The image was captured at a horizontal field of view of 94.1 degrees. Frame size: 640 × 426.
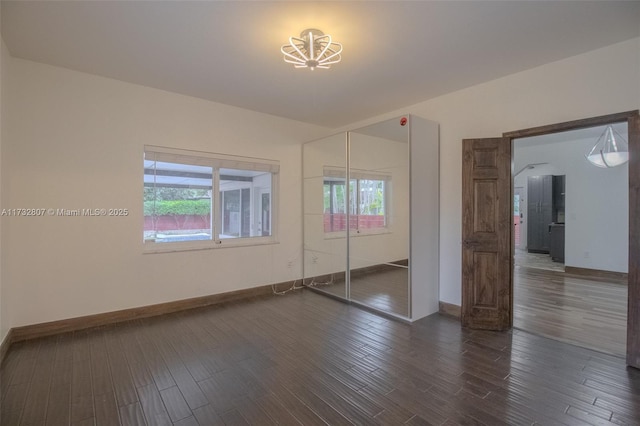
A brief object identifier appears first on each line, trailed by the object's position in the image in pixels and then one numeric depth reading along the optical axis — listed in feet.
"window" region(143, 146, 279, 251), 13.08
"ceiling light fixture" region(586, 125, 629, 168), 15.79
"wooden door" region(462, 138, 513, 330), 11.28
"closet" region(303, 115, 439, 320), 12.32
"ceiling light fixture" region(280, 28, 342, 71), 8.22
